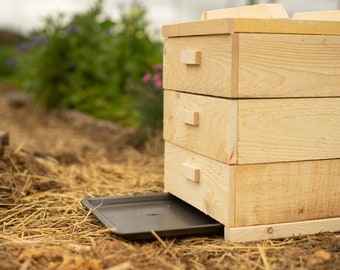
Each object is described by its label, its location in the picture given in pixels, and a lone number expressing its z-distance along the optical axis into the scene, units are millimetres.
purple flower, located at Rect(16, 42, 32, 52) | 6562
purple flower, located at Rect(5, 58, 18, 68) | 8171
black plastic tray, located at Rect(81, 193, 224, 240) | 2207
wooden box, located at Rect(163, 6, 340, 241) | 2148
